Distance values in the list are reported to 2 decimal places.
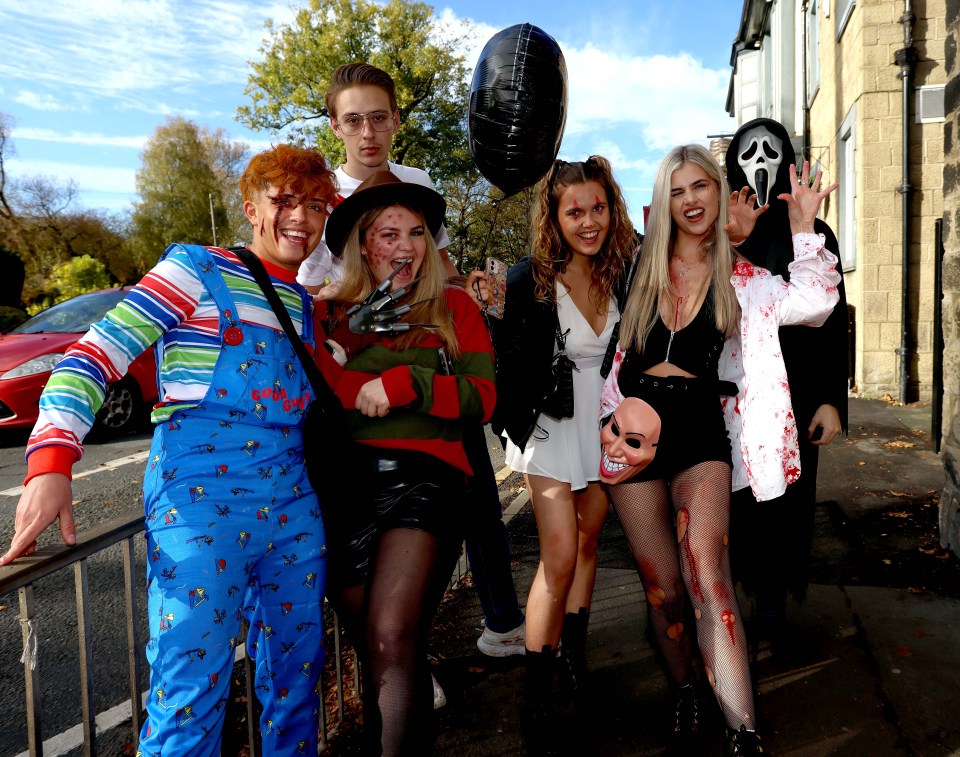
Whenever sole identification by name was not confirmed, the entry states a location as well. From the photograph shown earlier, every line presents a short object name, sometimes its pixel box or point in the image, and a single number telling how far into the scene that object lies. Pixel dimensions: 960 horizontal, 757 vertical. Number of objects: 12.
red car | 8.17
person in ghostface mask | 3.06
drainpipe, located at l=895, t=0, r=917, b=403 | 9.09
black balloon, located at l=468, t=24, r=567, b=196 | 3.01
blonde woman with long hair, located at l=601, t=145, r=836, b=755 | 2.52
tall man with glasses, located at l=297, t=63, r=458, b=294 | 3.06
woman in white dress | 2.82
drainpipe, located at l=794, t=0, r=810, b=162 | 14.09
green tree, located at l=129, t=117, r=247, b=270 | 52.50
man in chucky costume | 1.71
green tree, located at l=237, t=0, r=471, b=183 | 25.69
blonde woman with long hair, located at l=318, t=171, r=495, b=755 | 2.00
